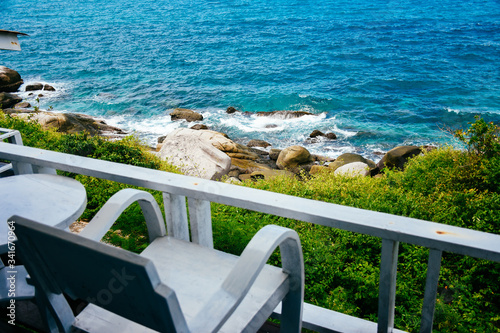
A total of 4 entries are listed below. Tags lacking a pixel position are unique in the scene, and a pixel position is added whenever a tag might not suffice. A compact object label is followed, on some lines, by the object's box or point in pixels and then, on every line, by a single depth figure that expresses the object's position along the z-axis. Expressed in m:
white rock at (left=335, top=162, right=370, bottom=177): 12.53
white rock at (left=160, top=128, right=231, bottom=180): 11.04
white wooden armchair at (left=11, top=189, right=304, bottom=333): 1.30
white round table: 2.31
